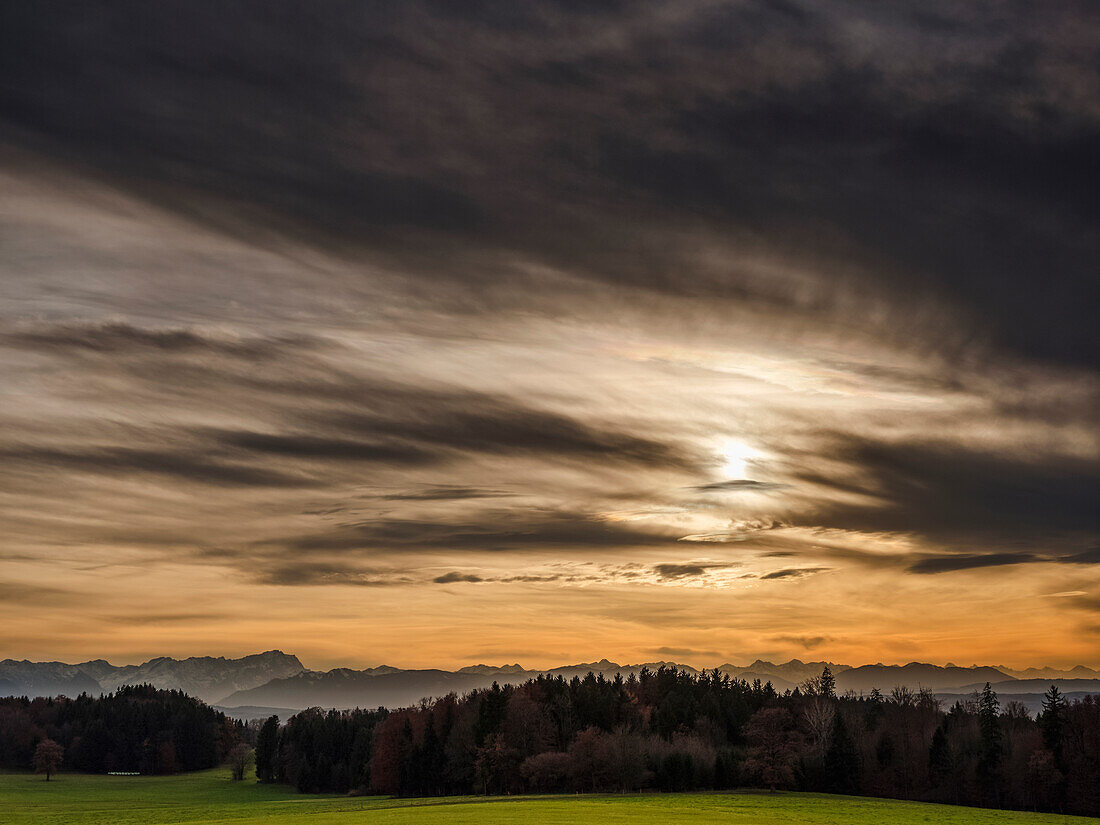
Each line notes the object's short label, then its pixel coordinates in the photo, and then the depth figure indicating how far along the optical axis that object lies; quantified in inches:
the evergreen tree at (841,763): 5728.3
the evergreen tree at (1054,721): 5472.4
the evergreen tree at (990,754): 5674.2
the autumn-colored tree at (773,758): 5605.3
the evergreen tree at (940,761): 5925.2
